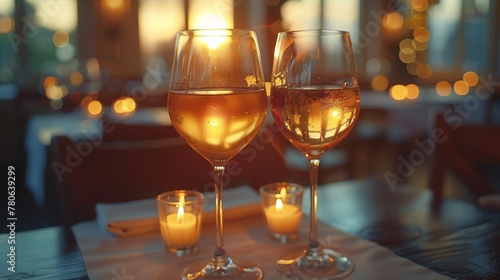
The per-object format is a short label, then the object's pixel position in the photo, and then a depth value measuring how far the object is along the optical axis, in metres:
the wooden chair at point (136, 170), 1.11
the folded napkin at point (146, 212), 0.82
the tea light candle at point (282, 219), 0.80
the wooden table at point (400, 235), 0.69
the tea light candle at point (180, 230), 0.75
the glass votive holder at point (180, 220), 0.75
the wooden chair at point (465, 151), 1.35
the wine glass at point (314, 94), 0.69
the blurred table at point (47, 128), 2.77
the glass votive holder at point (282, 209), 0.80
